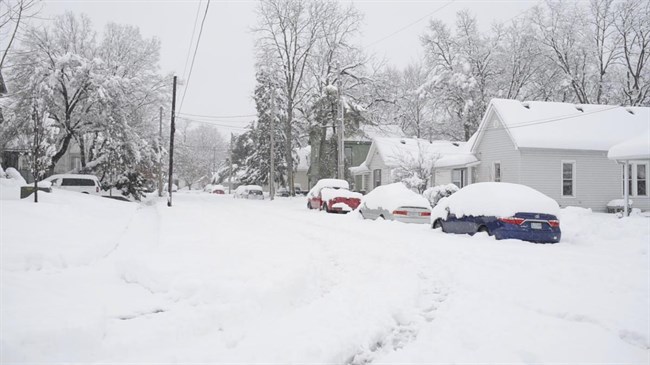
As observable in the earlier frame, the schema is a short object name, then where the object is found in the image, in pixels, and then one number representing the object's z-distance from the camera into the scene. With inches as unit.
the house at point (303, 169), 2603.3
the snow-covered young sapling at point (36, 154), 642.8
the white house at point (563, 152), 984.3
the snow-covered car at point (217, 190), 2757.4
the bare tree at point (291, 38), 1654.8
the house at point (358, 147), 1833.2
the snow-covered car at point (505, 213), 481.4
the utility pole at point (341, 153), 1180.2
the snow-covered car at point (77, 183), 1127.6
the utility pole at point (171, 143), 1144.2
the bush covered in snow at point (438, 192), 940.0
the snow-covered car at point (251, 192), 1806.1
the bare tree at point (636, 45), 1409.9
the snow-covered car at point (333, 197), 952.3
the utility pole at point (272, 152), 1667.1
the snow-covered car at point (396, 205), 690.8
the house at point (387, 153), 1400.1
